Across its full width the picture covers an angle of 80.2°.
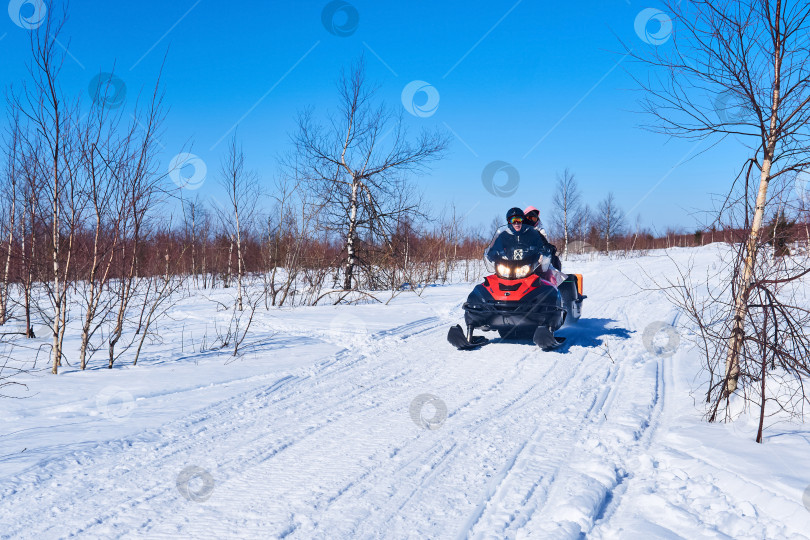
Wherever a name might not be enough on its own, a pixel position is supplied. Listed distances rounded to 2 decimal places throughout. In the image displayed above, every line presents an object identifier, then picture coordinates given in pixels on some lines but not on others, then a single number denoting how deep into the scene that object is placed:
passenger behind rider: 7.97
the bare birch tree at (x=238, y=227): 10.77
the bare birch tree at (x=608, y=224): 44.94
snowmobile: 6.76
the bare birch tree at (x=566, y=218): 39.41
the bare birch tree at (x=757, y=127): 3.88
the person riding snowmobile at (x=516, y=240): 7.30
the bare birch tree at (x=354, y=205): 15.73
